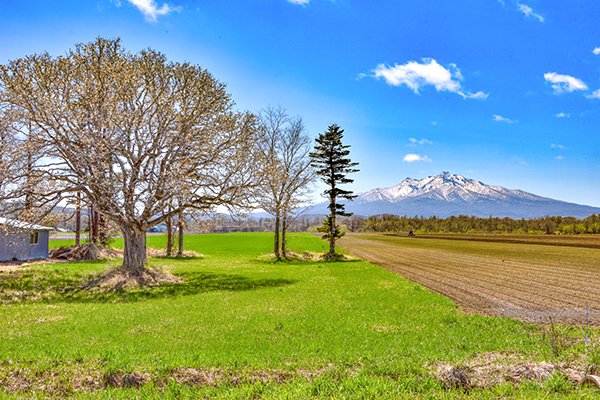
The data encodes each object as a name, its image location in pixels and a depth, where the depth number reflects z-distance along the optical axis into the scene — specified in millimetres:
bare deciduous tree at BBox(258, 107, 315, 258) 47281
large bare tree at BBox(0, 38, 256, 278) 23797
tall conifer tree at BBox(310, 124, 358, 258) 51406
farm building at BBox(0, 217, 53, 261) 41906
